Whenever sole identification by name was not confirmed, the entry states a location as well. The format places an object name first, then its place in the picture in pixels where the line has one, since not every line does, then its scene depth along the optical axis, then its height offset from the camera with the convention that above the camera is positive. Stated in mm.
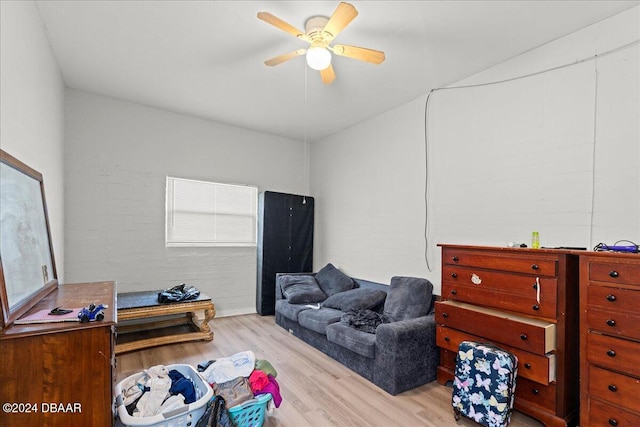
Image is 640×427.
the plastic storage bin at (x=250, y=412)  1923 -1255
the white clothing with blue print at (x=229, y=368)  2119 -1091
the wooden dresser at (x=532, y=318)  2080 -738
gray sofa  2604 -1104
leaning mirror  1378 -183
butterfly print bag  2064 -1148
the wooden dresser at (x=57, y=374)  1189 -662
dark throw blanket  3033 -1066
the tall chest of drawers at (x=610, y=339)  1749 -706
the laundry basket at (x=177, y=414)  1625 -1097
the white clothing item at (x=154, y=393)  1759 -1088
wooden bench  3307 -1426
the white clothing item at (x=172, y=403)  1765 -1107
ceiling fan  2168 +1238
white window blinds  4418 -17
